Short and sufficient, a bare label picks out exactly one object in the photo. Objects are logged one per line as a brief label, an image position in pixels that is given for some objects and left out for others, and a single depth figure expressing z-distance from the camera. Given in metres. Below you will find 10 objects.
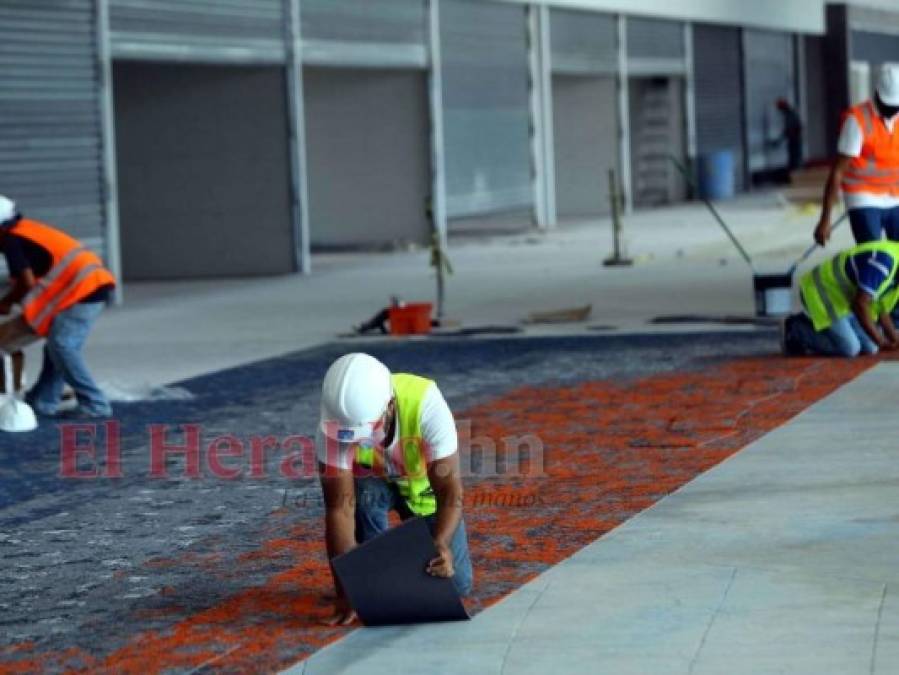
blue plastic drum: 38.97
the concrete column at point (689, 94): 38.28
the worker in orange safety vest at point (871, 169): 13.85
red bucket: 16.41
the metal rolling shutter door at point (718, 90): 39.47
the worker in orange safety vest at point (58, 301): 12.05
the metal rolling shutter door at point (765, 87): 42.69
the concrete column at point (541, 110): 30.98
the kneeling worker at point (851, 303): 13.08
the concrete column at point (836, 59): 50.06
